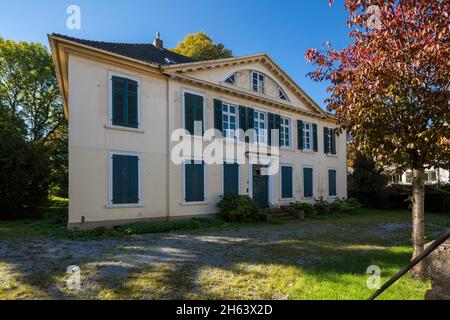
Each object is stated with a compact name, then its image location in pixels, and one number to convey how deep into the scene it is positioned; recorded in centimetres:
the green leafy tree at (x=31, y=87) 2414
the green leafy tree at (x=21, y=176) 1265
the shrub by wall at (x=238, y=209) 1243
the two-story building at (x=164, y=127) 992
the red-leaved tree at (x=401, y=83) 435
